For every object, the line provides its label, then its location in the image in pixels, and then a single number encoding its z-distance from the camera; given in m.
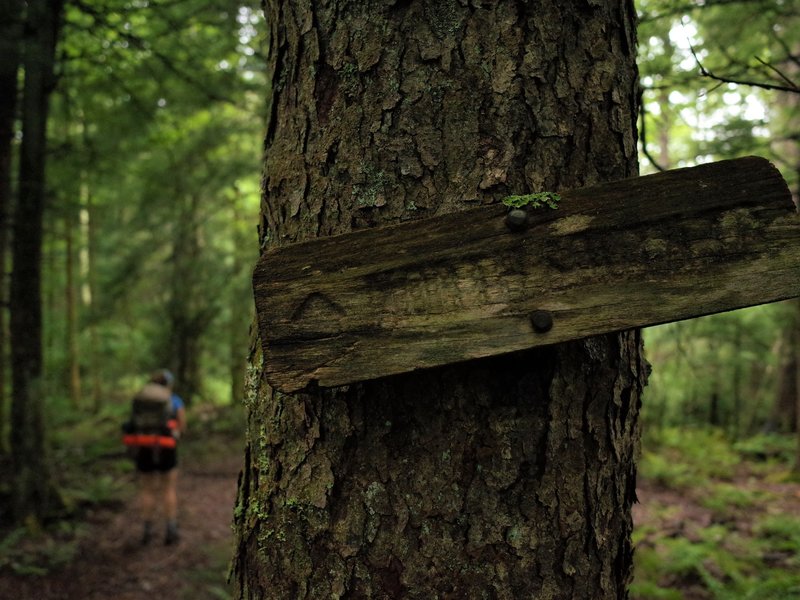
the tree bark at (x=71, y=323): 12.78
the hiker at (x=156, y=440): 6.08
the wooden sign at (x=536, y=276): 1.03
